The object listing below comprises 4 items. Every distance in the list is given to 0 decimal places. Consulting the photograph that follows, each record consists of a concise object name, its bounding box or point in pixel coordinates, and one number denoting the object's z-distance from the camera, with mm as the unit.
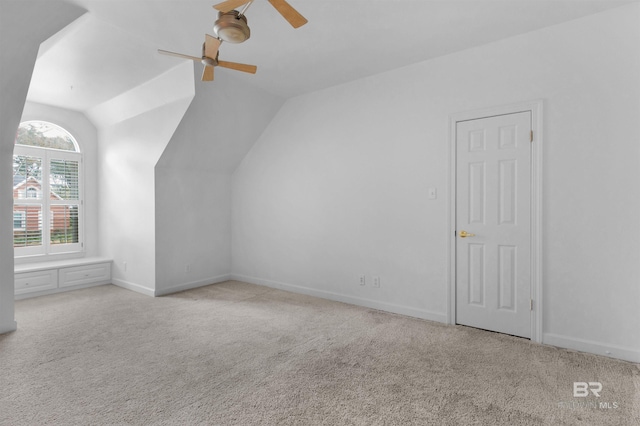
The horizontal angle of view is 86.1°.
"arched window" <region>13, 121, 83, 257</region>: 5027
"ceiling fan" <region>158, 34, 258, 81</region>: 2637
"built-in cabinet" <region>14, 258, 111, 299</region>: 4543
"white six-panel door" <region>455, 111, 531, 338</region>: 3131
